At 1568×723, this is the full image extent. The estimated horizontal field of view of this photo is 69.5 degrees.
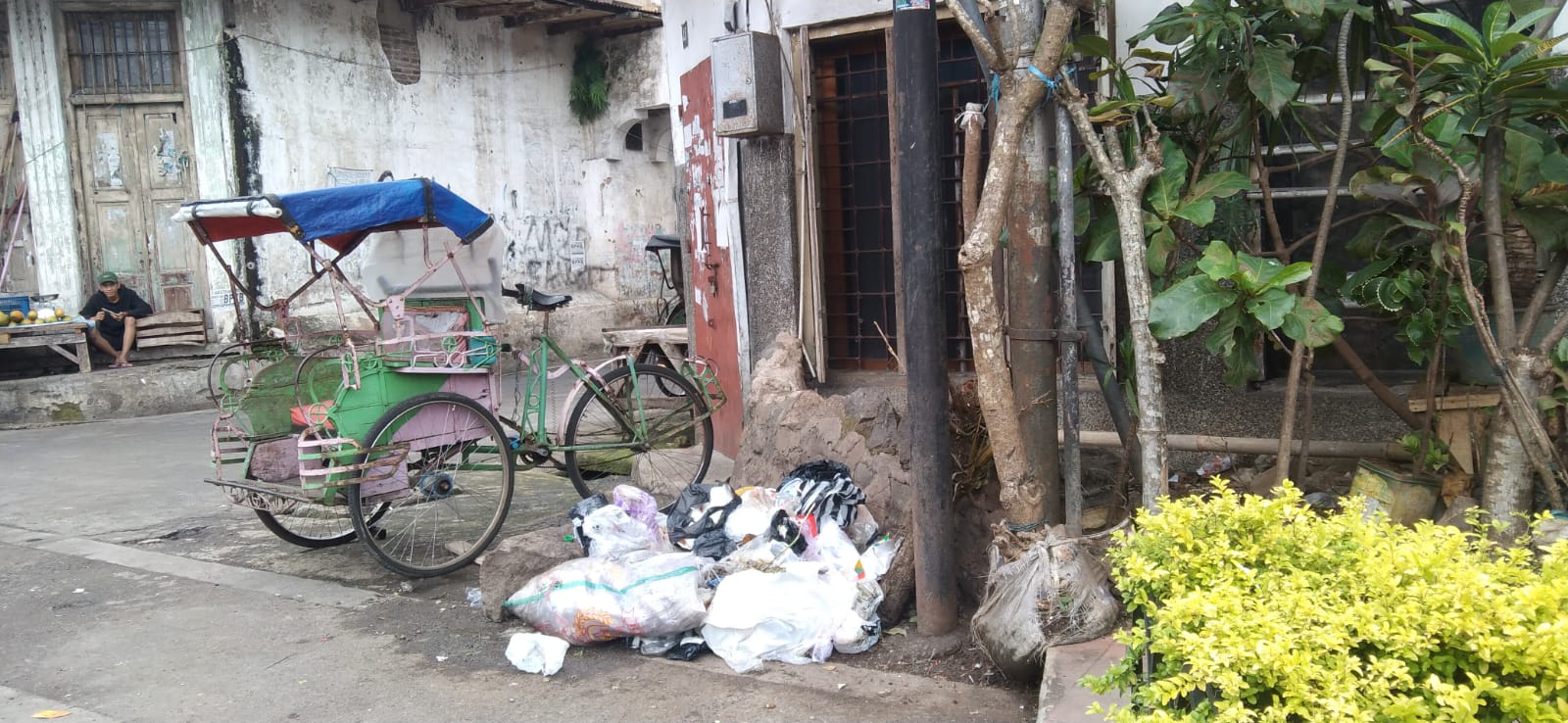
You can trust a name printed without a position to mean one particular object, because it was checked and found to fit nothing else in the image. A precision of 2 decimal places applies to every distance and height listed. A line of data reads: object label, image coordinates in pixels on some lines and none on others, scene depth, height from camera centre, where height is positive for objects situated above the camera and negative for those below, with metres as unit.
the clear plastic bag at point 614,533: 4.82 -1.14
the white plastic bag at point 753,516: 4.77 -1.07
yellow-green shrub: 1.96 -0.73
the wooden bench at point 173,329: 12.35 -0.39
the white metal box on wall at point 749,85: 6.43 +1.03
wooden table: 11.34 -0.38
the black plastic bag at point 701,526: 4.73 -1.11
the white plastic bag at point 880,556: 4.58 -1.22
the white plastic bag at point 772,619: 4.22 -1.33
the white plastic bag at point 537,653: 4.23 -1.42
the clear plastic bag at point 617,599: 4.29 -1.26
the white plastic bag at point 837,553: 4.54 -1.19
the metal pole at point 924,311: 4.01 -0.20
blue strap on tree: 3.88 +0.59
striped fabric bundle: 4.77 -0.99
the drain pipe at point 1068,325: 3.98 -0.28
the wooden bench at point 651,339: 9.56 -0.59
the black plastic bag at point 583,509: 4.95 -1.06
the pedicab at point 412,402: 5.21 -0.61
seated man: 12.03 -0.21
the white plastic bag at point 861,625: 4.27 -1.39
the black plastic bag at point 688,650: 4.30 -1.45
